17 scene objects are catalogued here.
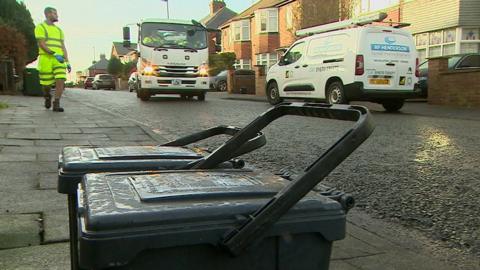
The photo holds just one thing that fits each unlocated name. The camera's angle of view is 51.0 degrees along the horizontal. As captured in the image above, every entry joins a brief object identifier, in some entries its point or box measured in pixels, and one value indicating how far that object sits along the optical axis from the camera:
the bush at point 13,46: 18.55
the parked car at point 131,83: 27.49
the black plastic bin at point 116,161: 1.88
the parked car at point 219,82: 32.00
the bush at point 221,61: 42.44
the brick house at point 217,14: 59.69
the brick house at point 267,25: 27.05
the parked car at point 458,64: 15.39
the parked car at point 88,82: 57.08
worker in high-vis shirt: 9.73
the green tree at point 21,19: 33.16
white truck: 16.09
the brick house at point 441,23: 22.42
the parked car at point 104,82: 48.41
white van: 12.13
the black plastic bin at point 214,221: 1.26
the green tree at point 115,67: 68.91
